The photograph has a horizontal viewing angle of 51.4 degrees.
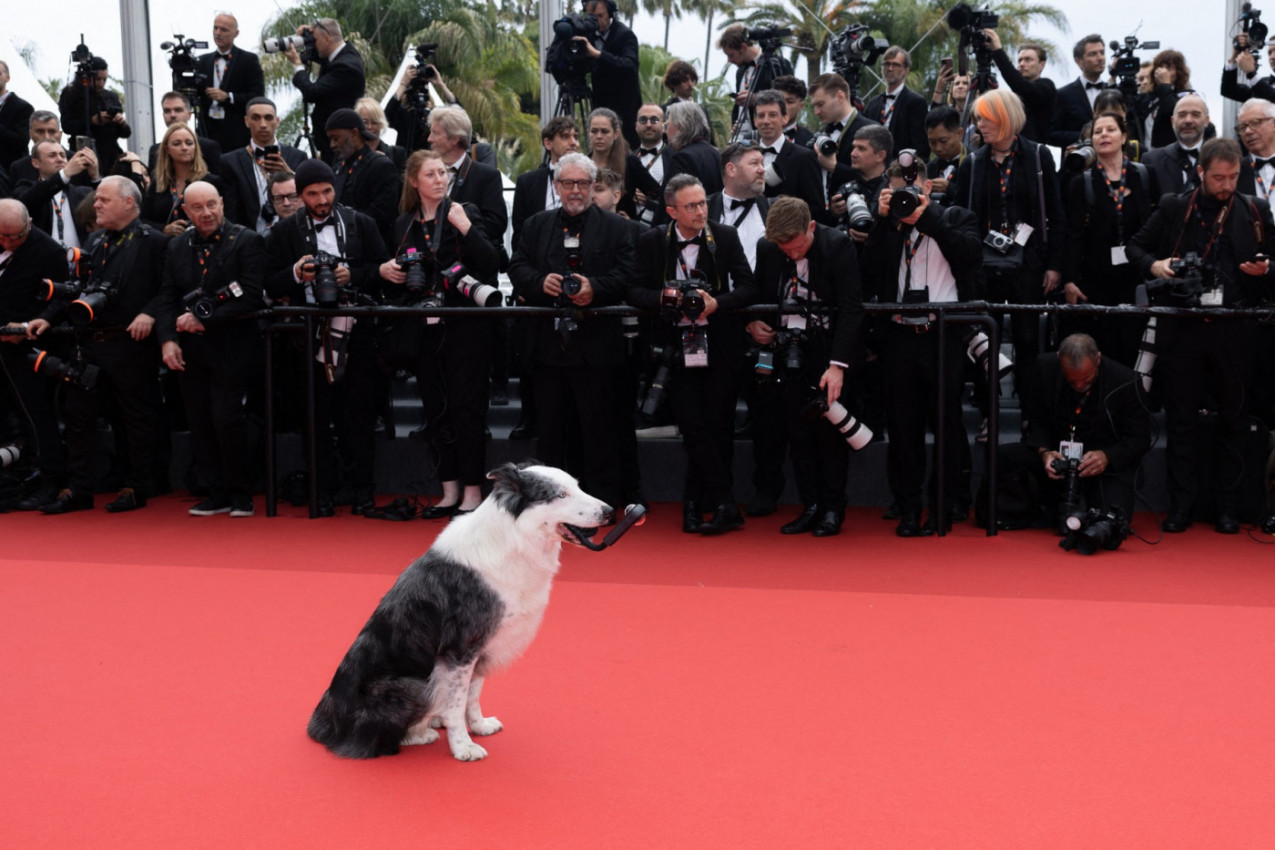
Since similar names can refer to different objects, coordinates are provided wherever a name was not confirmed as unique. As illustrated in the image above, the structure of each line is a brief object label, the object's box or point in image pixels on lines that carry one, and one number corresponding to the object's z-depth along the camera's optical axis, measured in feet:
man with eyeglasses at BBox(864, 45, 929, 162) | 31.01
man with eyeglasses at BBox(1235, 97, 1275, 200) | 25.67
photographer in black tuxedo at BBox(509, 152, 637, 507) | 24.98
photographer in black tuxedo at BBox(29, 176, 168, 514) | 27.86
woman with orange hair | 25.72
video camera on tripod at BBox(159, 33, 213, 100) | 33.17
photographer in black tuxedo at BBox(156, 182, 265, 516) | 26.58
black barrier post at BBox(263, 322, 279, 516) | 26.84
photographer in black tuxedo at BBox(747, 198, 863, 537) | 23.91
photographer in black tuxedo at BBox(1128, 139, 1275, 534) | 24.26
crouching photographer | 24.09
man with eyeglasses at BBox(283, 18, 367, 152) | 32.40
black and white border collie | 13.37
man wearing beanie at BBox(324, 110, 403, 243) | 28.86
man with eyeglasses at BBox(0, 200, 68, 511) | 28.45
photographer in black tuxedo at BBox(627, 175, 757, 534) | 24.13
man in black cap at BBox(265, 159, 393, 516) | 26.43
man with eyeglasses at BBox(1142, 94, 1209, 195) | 27.50
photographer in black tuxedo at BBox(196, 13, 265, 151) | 34.19
